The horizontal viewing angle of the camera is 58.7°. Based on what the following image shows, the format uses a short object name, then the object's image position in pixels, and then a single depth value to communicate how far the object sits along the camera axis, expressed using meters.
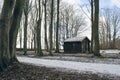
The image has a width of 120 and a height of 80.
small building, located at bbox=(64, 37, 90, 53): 19.64
